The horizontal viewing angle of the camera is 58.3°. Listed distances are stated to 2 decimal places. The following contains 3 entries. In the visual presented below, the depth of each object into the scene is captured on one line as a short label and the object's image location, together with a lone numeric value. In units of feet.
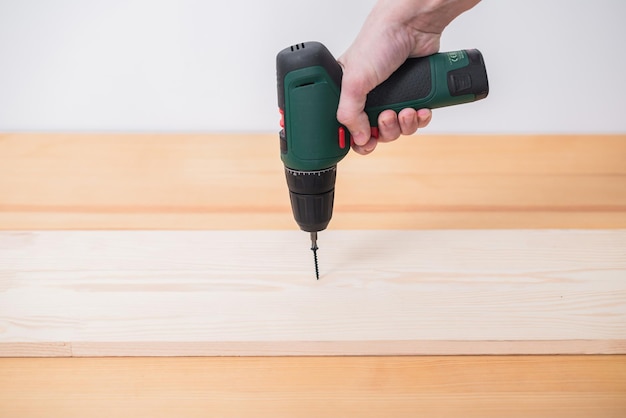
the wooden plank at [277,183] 4.56
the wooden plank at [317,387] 2.86
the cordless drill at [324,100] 3.29
